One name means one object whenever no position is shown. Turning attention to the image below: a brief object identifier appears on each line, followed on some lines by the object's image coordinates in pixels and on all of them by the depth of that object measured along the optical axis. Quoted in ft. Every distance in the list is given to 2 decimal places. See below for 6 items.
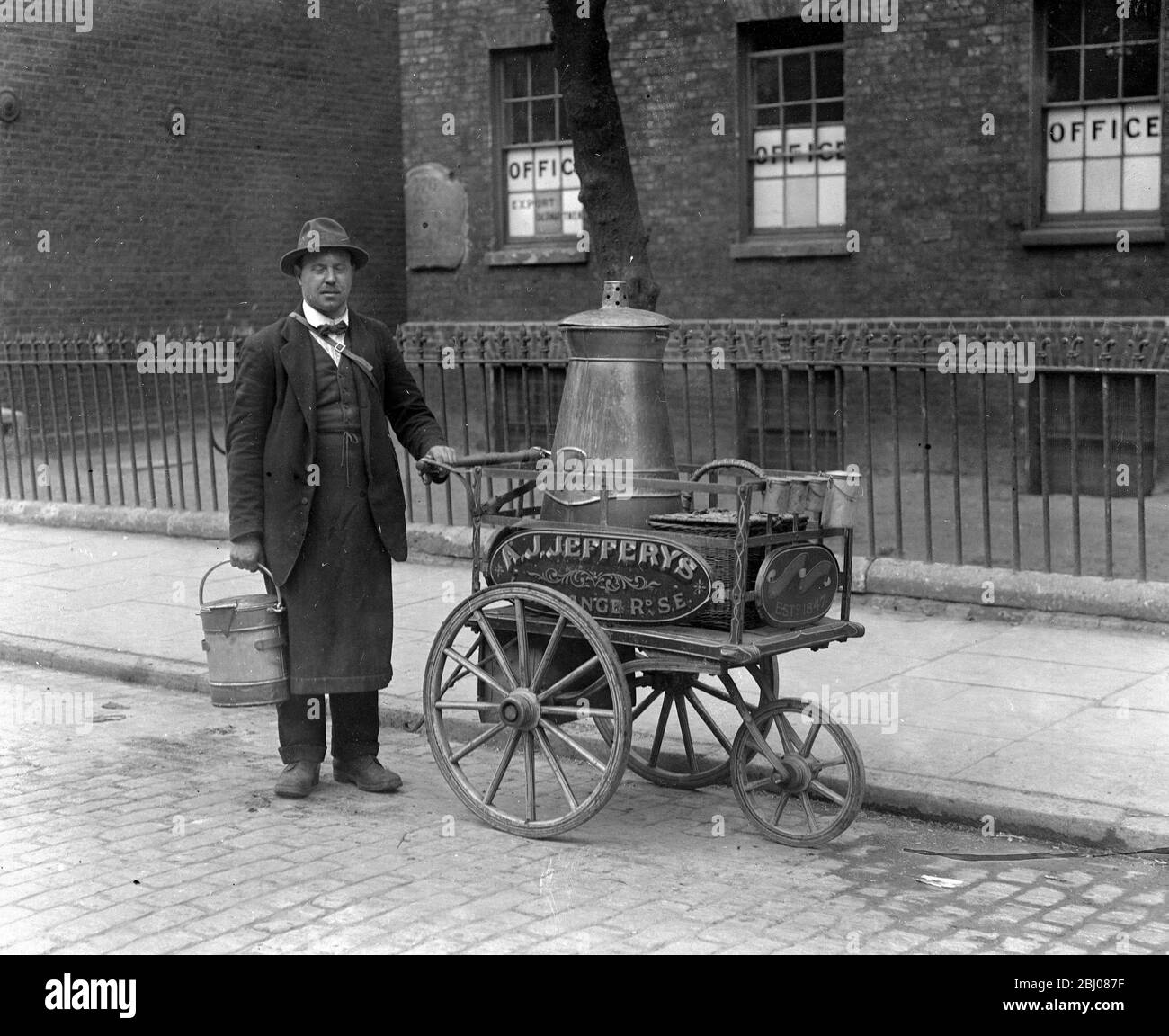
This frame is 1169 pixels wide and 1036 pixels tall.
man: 20.33
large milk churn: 19.72
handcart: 17.85
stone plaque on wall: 55.47
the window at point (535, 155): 53.52
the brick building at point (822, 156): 43.88
